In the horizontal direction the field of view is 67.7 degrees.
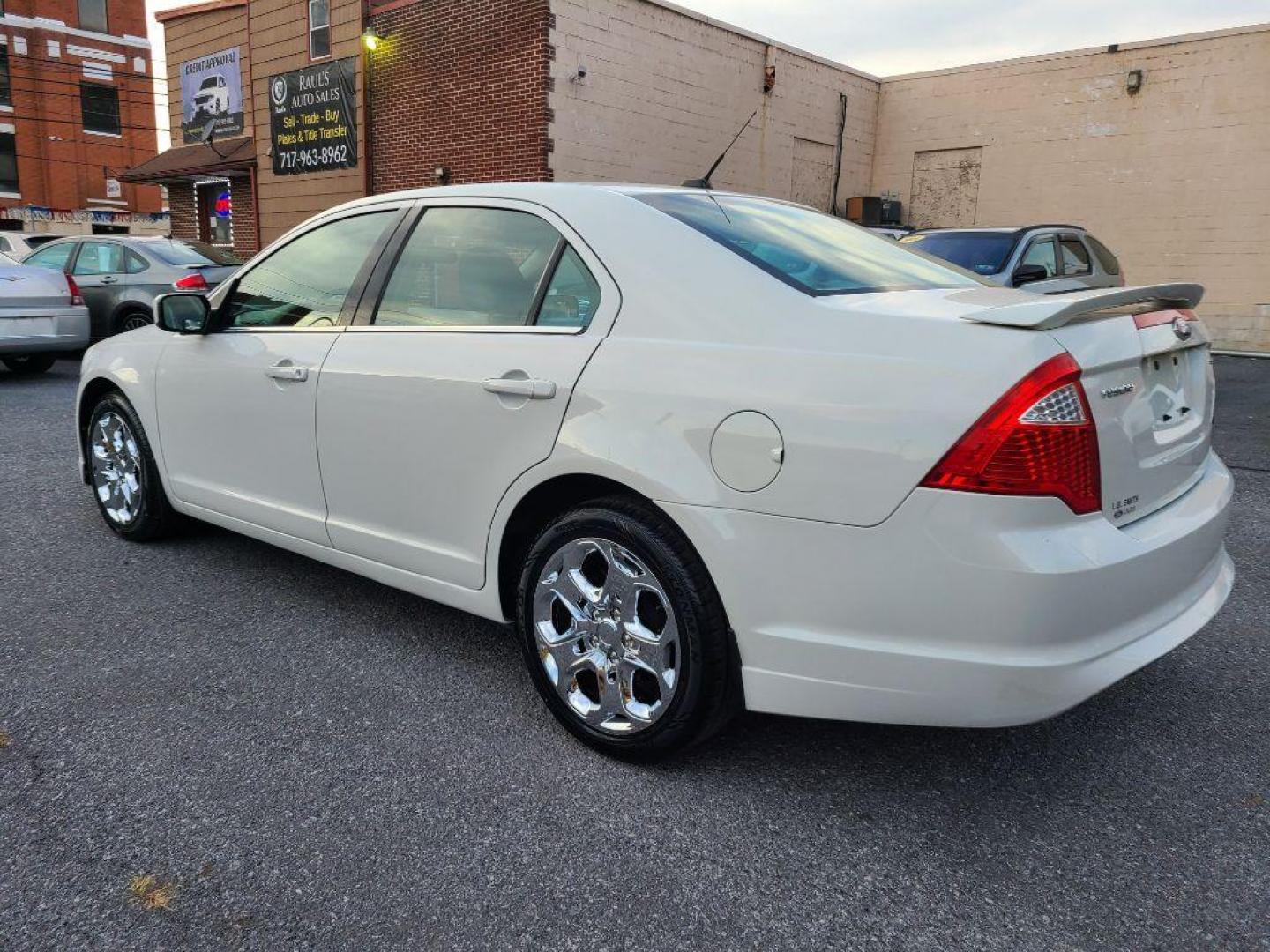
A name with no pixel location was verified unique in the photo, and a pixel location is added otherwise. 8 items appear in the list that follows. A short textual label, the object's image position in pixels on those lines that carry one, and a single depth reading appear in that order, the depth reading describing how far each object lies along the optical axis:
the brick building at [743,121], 13.84
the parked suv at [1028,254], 8.03
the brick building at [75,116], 36.31
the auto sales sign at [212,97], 18.91
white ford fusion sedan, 2.02
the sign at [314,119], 16.33
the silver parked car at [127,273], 11.34
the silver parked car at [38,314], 9.62
